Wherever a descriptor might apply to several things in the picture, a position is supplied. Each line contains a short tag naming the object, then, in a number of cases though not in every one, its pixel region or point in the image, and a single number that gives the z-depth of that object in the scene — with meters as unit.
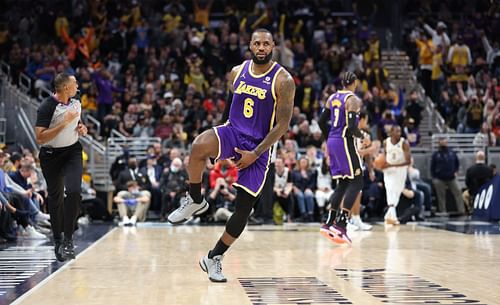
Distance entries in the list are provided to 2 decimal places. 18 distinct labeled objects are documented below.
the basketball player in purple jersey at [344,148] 10.89
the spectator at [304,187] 16.70
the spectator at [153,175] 16.86
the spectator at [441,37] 23.47
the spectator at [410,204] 16.25
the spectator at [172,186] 16.42
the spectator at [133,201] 16.00
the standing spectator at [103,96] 20.09
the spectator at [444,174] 17.98
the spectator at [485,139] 19.41
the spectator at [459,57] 22.86
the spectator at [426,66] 23.19
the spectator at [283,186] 16.34
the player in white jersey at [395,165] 15.59
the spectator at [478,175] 17.09
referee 8.29
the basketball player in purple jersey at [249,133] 6.87
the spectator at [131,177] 16.55
